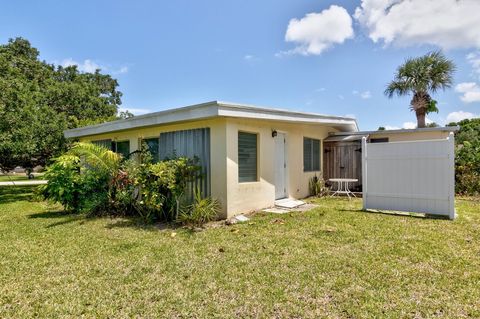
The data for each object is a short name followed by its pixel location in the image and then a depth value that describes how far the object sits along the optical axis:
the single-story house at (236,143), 7.55
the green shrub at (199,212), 7.04
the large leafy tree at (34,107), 12.66
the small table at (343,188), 11.06
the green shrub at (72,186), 8.92
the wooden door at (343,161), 12.62
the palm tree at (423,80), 17.61
